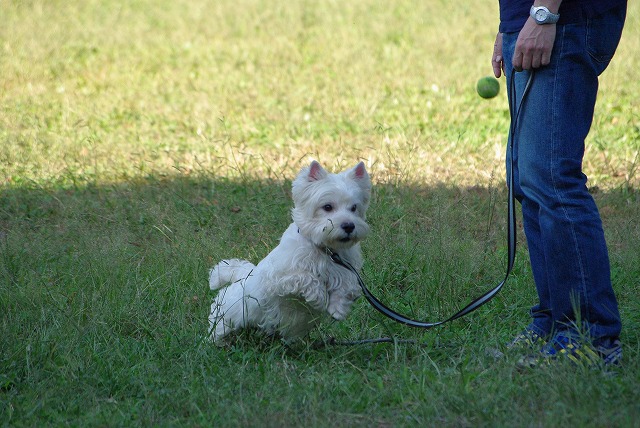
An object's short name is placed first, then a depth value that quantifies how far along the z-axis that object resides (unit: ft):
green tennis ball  36.40
